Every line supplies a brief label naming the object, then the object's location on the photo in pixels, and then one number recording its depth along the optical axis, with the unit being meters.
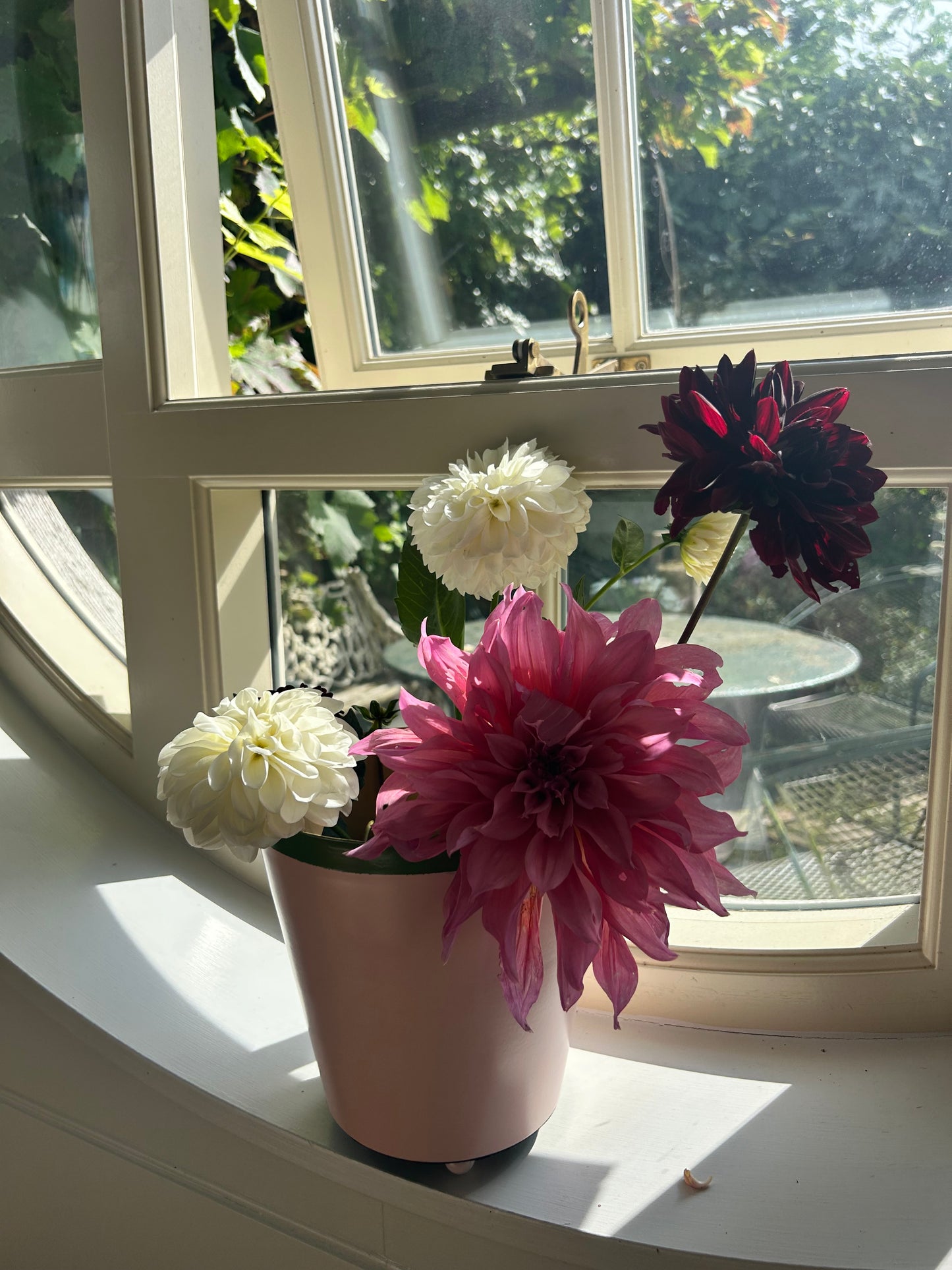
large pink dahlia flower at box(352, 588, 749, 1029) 0.46
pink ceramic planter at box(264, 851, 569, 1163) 0.59
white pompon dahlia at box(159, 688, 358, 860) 0.55
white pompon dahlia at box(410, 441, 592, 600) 0.57
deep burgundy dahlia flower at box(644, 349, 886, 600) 0.50
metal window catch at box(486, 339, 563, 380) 0.79
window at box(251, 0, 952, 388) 0.80
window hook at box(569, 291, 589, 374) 0.84
